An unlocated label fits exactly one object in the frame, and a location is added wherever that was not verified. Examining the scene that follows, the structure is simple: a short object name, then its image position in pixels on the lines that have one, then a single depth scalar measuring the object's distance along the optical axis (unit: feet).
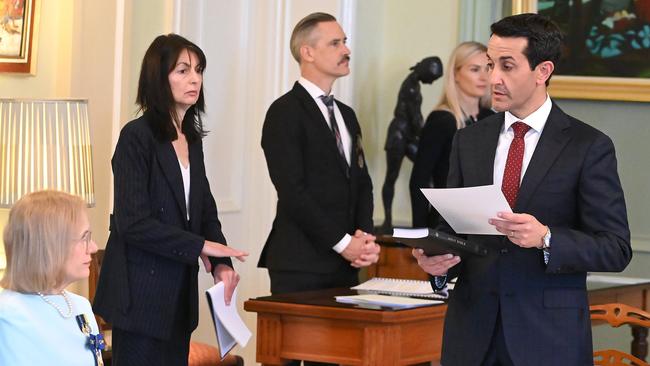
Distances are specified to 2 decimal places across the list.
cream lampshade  23.95
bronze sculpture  37.51
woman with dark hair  21.31
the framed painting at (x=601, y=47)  38.33
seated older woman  16.20
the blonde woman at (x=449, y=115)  34.37
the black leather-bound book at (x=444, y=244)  17.43
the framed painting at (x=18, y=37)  27.44
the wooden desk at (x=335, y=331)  24.45
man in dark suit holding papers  17.60
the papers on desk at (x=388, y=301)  24.99
